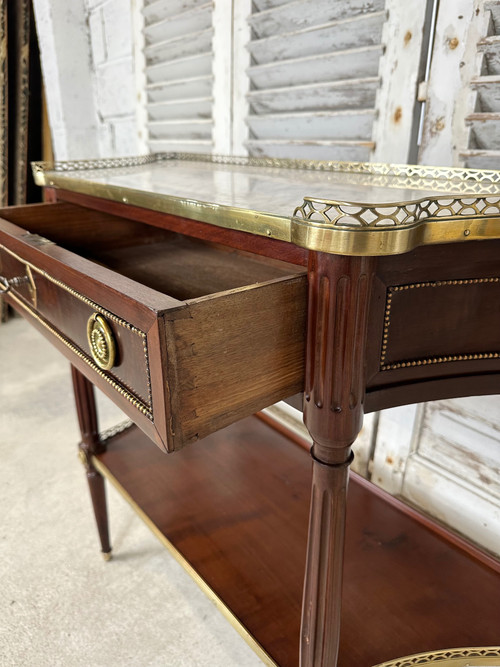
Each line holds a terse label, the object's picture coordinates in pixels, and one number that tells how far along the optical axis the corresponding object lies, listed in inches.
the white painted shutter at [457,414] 31.6
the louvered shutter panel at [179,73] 54.0
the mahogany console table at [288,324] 17.0
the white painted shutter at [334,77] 35.8
